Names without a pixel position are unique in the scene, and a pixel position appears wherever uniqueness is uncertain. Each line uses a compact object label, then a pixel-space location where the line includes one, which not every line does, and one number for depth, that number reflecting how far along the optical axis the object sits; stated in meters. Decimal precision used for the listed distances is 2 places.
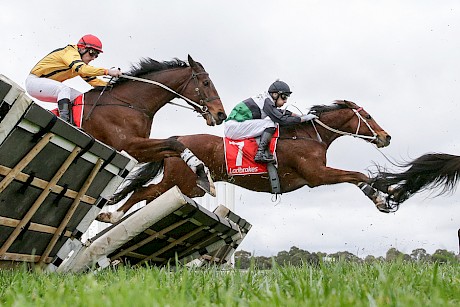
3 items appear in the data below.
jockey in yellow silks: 7.93
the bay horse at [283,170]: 9.27
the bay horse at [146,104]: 7.95
